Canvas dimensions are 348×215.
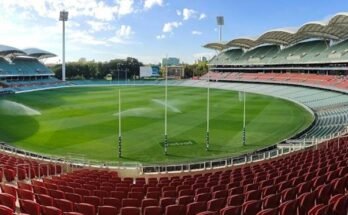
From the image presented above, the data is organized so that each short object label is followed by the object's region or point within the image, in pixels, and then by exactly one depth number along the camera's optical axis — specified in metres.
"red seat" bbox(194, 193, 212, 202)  11.38
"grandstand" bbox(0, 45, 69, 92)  104.50
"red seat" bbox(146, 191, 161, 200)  12.38
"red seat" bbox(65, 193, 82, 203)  11.45
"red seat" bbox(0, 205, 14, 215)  8.80
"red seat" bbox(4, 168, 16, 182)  17.42
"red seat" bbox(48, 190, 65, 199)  11.95
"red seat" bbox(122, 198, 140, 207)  10.95
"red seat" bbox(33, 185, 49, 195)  12.50
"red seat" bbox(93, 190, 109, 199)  12.51
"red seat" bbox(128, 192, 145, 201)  12.37
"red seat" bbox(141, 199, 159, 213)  10.74
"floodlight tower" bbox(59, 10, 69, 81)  126.12
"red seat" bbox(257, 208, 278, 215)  8.29
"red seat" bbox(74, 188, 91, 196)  12.62
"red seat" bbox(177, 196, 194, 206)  11.04
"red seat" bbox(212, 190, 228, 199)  11.64
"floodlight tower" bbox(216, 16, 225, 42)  131.38
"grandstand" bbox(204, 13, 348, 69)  81.19
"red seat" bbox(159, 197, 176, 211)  10.98
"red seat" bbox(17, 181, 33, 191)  13.04
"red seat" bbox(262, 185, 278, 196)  11.46
